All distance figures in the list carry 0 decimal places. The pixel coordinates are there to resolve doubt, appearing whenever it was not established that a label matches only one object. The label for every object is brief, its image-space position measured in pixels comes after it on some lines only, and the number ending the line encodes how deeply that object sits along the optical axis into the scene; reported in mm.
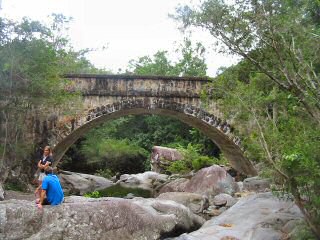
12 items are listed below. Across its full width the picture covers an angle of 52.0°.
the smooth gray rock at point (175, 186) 11777
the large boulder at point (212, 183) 10528
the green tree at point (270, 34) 5397
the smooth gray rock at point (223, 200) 9144
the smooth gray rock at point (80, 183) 13627
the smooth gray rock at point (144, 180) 14244
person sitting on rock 5112
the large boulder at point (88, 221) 4937
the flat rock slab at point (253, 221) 5801
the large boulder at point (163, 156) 16997
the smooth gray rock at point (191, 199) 8478
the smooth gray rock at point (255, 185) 10098
